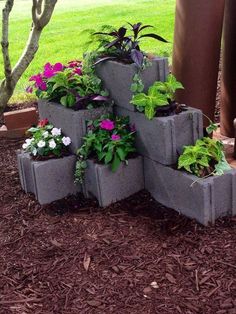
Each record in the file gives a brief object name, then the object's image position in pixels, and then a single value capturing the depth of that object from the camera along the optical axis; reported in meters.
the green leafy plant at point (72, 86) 4.10
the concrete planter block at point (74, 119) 4.02
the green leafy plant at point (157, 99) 3.72
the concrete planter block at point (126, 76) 3.85
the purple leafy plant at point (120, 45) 4.04
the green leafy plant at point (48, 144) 4.10
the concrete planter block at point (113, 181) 3.89
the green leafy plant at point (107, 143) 3.85
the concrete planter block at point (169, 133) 3.68
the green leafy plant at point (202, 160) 3.60
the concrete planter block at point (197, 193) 3.53
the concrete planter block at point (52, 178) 4.04
